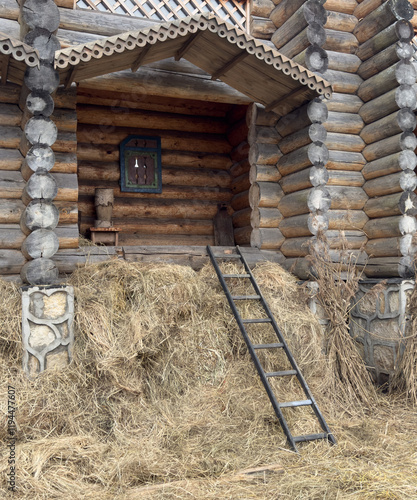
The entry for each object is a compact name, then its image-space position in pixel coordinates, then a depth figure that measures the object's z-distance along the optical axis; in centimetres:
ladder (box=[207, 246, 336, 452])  446
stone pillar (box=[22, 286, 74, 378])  485
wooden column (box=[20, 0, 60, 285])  513
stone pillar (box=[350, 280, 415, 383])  632
